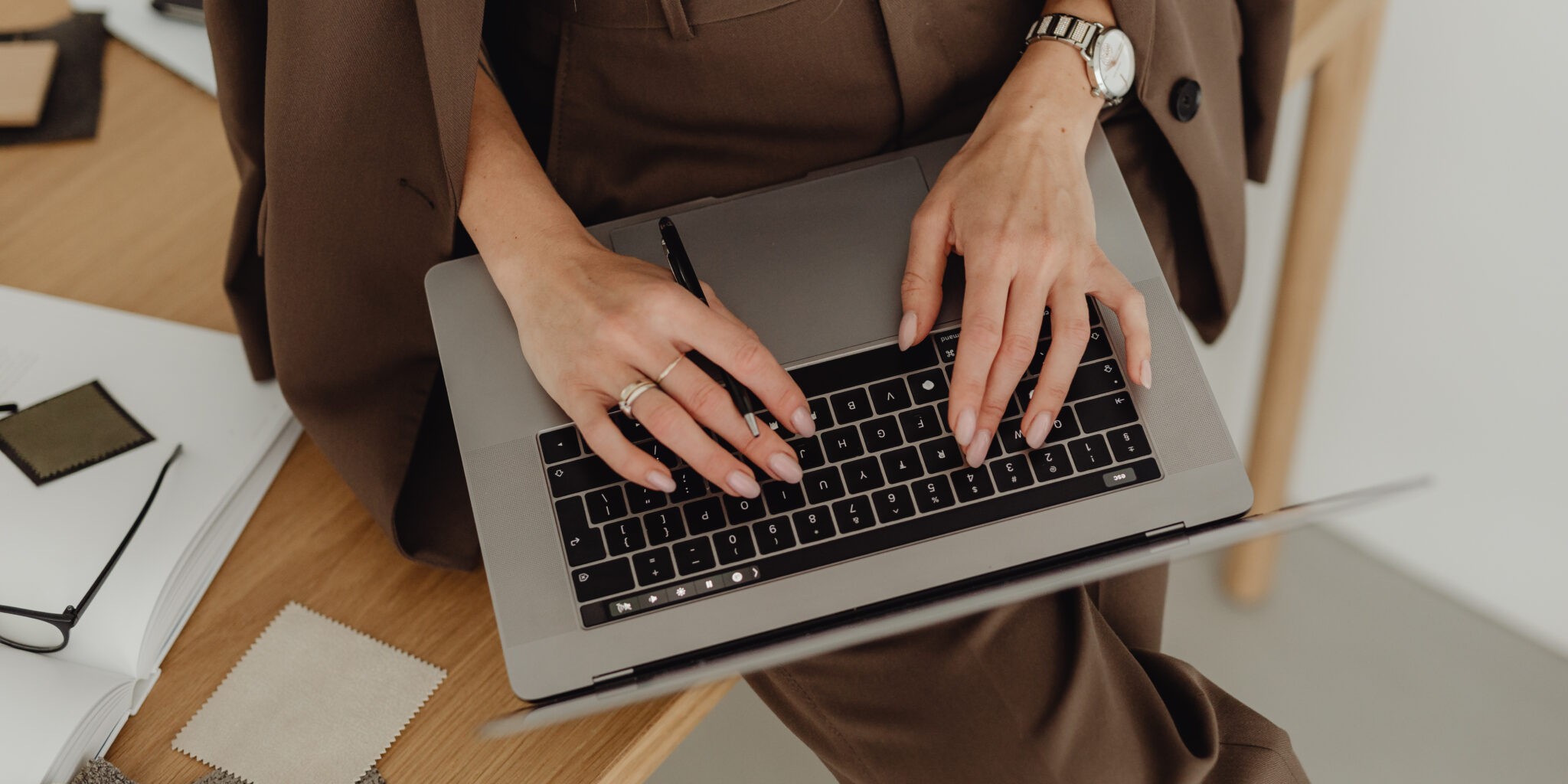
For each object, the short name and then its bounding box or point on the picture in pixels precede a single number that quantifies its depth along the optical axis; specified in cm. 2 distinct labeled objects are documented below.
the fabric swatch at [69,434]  72
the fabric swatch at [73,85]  96
